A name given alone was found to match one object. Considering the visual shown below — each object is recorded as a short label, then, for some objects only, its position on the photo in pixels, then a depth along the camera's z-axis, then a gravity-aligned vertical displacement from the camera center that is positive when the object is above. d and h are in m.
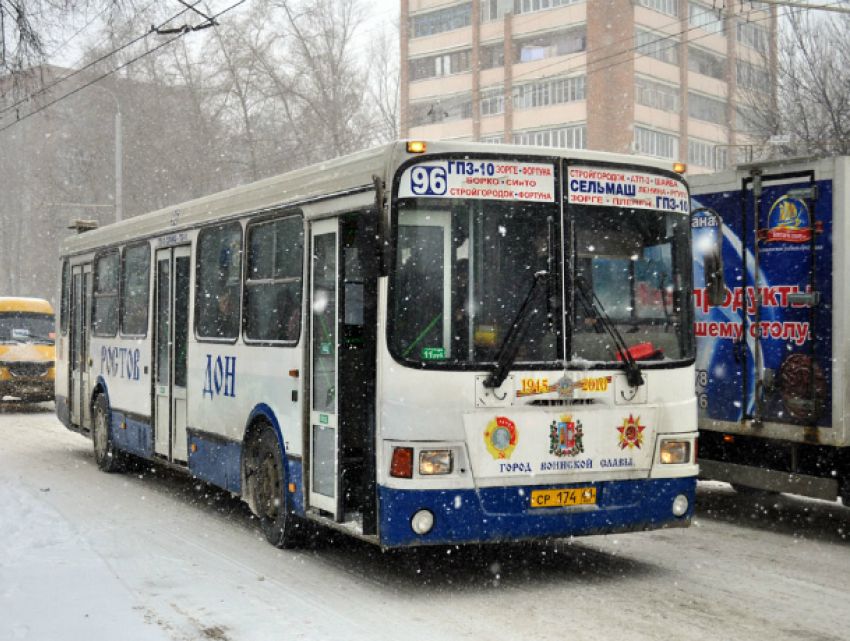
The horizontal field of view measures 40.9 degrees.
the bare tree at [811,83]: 25.78 +5.98
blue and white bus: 7.24 -0.06
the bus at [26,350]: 23.98 -0.28
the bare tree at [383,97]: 44.62 +9.59
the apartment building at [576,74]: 53.00 +13.16
